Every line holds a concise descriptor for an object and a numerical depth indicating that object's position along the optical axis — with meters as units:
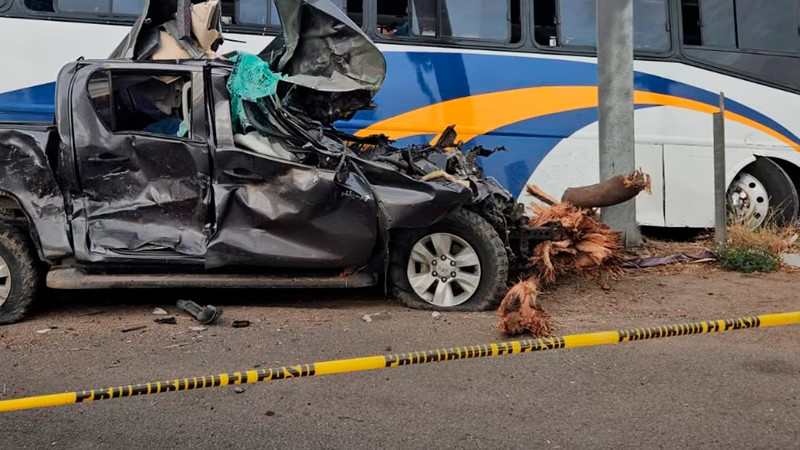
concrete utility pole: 7.13
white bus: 7.97
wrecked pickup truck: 4.91
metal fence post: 7.02
